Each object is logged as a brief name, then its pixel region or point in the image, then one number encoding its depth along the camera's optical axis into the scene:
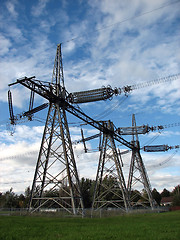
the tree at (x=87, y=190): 50.31
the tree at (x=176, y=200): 56.60
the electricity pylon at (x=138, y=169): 35.16
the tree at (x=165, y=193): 114.31
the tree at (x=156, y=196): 68.19
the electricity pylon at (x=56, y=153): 17.70
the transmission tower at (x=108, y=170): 26.61
